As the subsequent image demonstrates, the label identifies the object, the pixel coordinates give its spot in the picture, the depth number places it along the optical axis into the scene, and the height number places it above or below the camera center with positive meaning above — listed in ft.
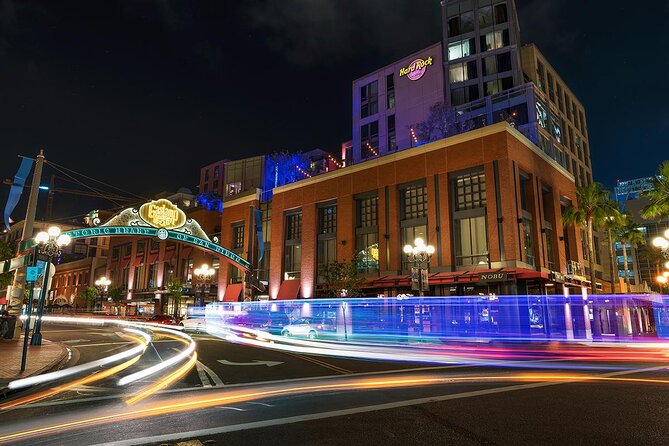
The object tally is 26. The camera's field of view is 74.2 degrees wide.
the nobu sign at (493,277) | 92.33 +6.30
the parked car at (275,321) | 111.14 -4.69
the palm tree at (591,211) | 121.19 +26.48
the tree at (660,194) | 91.51 +24.17
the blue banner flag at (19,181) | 76.13 +20.76
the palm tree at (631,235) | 144.66 +23.71
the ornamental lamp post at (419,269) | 84.89 +7.19
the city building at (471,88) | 177.17 +93.10
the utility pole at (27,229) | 71.92 +12.54
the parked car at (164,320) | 135.13 -4.81
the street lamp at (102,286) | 232.45 +9.57
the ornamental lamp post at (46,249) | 60.70 +7.90
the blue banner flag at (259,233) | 150.31 +24.87
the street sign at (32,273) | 48.39 +3.25
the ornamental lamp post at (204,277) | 150.20 +10.75
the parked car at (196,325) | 120.26 -5.47
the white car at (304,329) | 94.89 -5.00
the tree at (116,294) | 221.46 +4.85
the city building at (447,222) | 100.73 +22.41
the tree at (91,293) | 243.60 +5.76
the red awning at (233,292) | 154.92 +4.52
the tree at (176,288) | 174.60 +6.37
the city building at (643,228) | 310.04 +64.67
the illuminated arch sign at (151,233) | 100.68 +16.90
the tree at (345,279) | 112.47 +6.94
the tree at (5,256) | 102.57 +10.86
